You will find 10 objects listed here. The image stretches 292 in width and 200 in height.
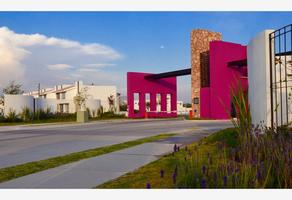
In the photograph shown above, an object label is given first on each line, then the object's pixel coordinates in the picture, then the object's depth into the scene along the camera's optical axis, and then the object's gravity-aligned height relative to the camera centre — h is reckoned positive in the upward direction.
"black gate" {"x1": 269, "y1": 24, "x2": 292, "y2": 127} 8.16 +0.98
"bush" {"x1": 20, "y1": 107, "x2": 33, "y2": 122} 31.20 -0.63
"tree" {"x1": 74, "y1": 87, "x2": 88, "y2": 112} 43.16 +0.75
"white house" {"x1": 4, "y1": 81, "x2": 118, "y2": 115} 32.88 +1.04
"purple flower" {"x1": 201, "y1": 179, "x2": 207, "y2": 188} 3.62 -0.84
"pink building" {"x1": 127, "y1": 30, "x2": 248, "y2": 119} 28.69 +3.20
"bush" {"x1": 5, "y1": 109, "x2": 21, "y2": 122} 29.92 -0.78
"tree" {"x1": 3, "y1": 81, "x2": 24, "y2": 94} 45.54 +2.68
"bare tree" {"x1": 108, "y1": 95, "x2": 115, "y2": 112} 52.97 +0.85
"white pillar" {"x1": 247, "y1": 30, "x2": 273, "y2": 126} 8.60 +0.75
